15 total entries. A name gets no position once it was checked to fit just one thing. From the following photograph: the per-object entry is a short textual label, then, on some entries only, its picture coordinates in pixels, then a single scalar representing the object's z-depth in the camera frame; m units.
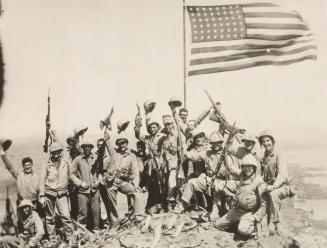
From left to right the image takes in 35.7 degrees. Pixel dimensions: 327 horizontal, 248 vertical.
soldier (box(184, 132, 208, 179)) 8.66
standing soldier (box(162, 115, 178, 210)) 8.98
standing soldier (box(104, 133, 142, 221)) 9.02
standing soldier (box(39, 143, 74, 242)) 8.74
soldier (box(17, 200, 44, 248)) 8.38
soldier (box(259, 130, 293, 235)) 7.96
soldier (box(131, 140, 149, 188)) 9.45
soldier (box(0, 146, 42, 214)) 8.74
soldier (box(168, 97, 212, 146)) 9.20
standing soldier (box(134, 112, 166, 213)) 9.18
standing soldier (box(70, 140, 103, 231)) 8.97
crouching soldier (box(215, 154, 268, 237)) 7.82
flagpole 10.11
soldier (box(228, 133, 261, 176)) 8.42
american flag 9.73
